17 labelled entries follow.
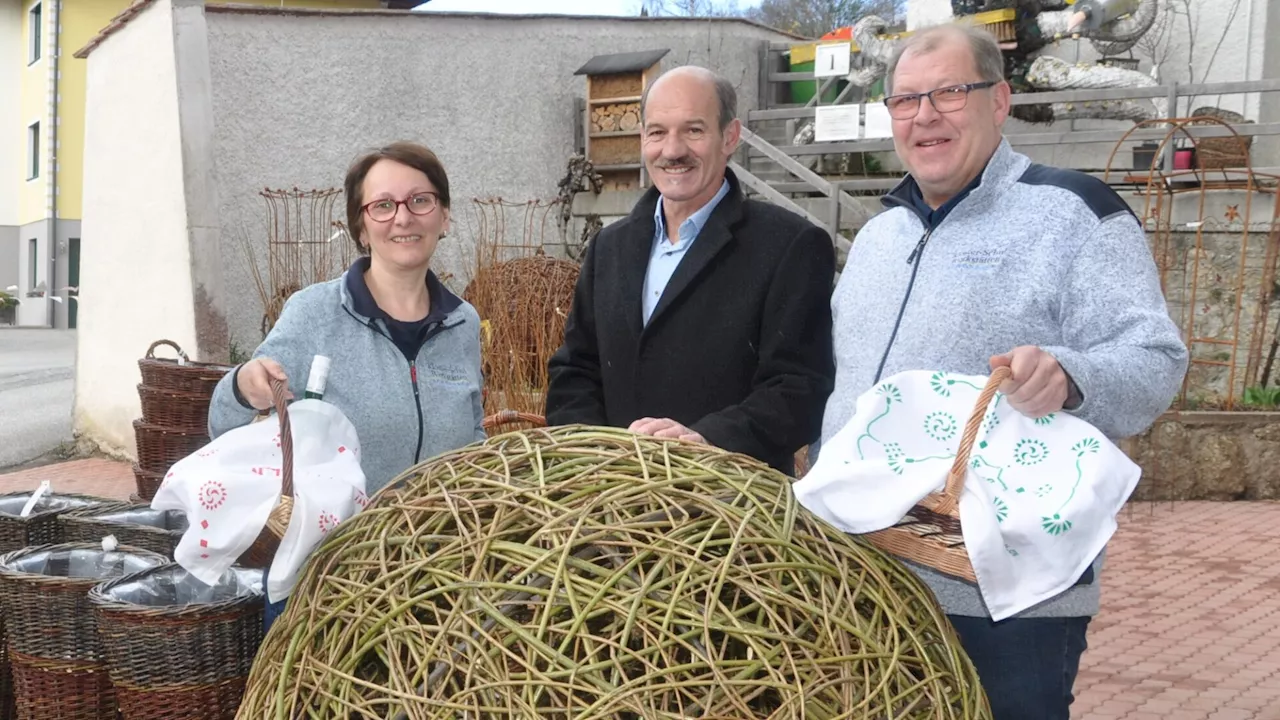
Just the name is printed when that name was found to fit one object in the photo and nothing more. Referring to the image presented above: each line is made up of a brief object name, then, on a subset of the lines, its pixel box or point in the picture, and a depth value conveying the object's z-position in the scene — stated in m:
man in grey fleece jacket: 1.92
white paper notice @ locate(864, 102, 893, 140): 8.83
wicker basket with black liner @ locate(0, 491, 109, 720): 3.80
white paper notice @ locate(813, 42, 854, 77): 11.03
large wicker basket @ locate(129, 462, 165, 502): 5.83
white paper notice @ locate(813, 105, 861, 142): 10.28
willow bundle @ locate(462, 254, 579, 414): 7.01
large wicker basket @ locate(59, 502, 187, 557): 3.71
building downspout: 24.72
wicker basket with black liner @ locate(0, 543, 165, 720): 3.05
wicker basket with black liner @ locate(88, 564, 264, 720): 2.77
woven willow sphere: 1.35
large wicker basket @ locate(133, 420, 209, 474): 5.90
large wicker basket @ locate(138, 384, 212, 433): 5.93
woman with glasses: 2.54
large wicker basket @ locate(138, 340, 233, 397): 5.94
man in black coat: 2.48
